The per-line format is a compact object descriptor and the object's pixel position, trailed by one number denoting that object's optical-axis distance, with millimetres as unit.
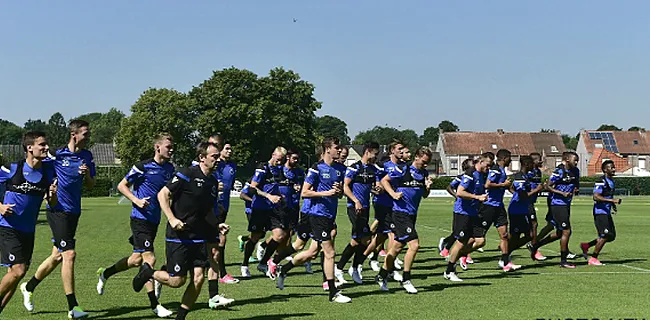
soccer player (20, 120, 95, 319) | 9523
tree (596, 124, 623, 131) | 151625
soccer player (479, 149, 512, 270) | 14555
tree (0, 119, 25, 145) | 190625
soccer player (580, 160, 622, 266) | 15227
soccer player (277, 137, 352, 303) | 10852
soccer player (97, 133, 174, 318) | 10102
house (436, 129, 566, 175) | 112312
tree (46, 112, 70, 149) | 117125
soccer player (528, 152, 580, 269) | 15250
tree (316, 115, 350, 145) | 83450
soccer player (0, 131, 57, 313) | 8891
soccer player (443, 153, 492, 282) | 13000
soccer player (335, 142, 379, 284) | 12992
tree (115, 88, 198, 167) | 83500
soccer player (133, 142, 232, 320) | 8430
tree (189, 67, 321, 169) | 78375
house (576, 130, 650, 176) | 109312
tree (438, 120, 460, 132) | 185250
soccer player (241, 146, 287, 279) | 13664
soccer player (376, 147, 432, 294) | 11562
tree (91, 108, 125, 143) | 184250
